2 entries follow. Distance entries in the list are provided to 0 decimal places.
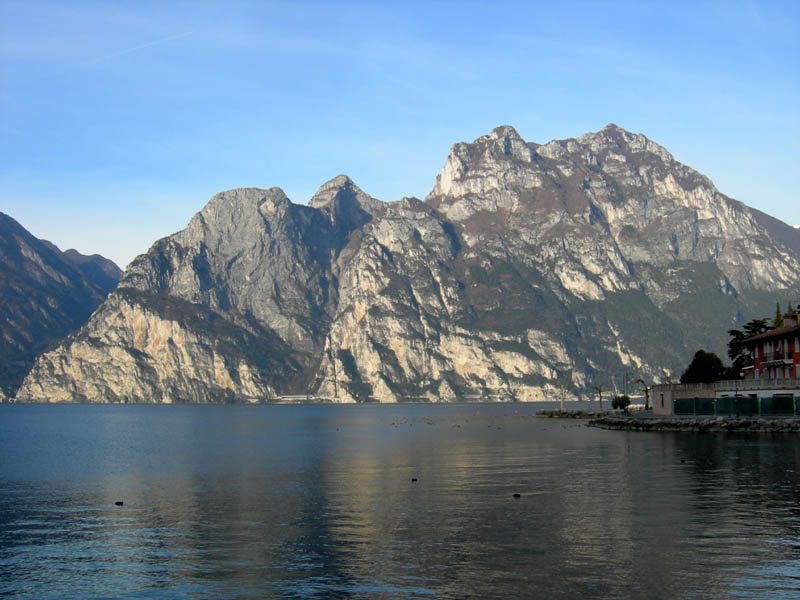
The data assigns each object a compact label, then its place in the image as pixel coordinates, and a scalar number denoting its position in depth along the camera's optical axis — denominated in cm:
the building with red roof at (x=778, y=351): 10562
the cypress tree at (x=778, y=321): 13680
